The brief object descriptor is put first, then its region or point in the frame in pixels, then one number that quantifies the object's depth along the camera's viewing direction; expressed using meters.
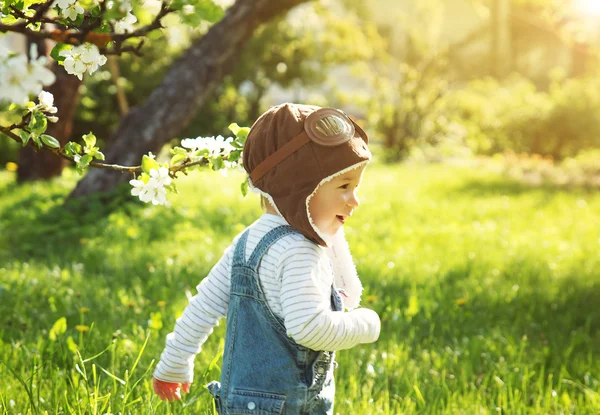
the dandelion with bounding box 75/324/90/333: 3.01
